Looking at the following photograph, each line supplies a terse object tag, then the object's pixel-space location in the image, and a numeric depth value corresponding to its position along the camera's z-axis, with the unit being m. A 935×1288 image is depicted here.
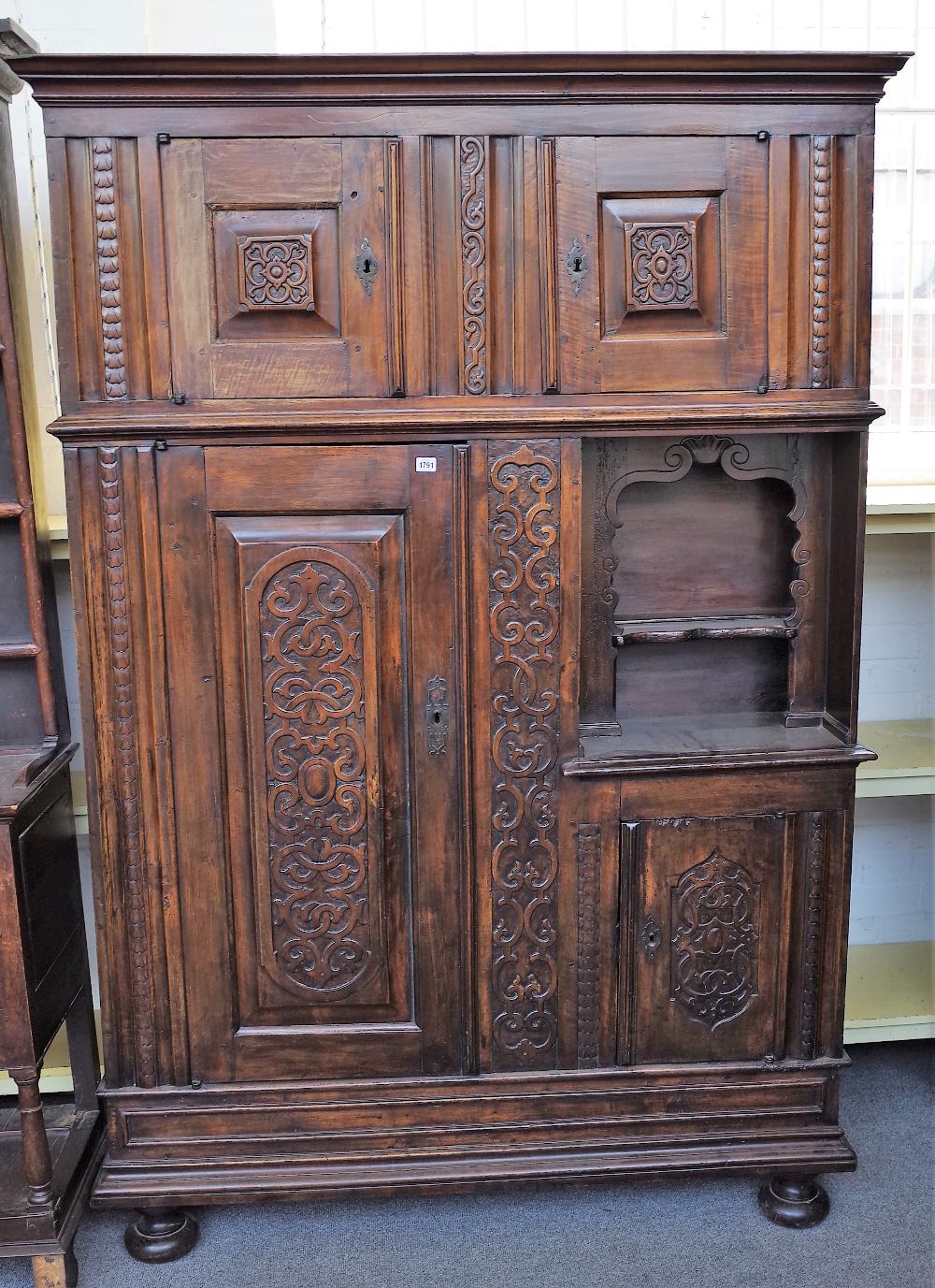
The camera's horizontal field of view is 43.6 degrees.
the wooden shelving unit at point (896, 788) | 2.97
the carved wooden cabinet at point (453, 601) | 2.18
